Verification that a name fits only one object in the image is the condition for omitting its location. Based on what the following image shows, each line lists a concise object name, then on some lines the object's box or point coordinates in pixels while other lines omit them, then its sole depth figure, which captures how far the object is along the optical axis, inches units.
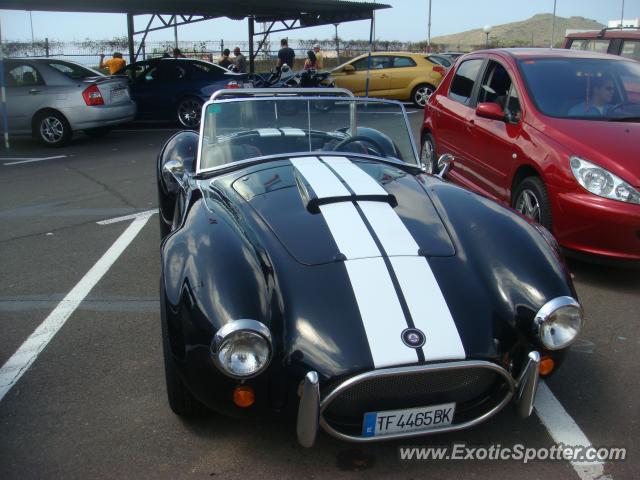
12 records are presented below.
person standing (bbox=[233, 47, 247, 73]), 758.5
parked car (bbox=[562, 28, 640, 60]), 357.4
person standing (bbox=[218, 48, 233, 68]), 740.0
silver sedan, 434.0
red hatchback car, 174.2
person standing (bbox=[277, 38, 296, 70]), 698.2
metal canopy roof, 561.1
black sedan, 518.6
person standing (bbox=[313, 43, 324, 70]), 737.2
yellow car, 641.0
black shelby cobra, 96.2
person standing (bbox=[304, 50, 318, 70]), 653.9
